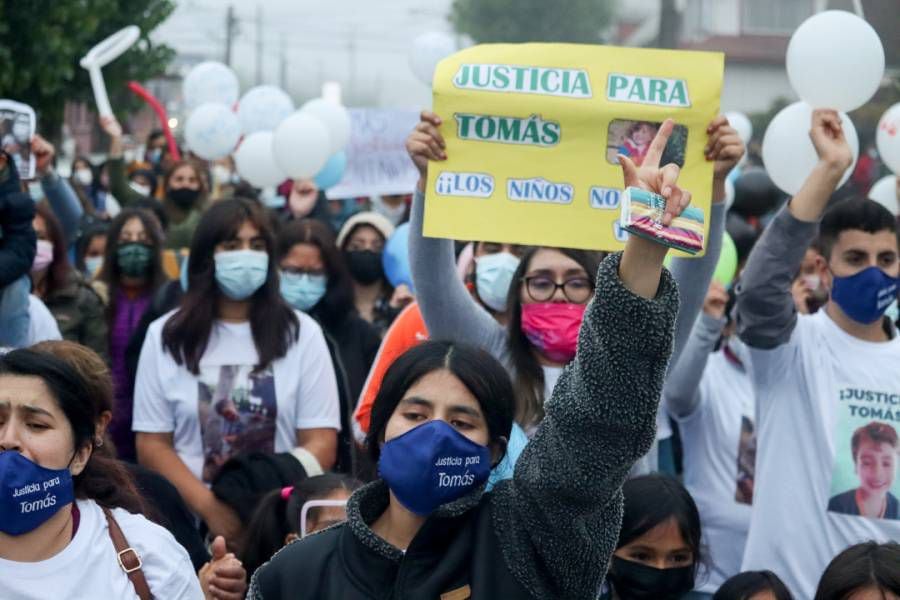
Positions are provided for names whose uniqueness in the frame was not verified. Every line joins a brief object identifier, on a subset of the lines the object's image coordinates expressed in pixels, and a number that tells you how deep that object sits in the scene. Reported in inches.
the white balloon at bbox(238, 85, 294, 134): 495.2
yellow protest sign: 176.2
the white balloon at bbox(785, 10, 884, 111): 205.6
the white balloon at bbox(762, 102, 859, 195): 213.0
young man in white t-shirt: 188.7
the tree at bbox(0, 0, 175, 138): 815.1
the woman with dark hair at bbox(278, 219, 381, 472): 262.8
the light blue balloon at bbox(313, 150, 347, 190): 482.3
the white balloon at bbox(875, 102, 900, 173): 270.4
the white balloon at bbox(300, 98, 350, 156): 431.2
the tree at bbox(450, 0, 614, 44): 1712.6
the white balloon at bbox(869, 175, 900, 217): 319.0
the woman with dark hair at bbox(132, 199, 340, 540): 218.8
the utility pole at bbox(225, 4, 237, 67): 2365.9
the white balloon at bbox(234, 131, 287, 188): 442.9
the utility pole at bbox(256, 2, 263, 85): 2546.8
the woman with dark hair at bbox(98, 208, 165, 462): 294.7
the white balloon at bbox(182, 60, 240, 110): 556.1
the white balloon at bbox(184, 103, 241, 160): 485.1
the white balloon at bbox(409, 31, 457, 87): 431.2
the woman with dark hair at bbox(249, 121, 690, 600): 103.3
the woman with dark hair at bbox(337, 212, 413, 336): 315.9
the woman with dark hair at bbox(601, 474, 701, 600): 173.2
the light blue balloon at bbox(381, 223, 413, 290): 302.4
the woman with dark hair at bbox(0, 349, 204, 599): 134.9
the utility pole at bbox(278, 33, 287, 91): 2622.0
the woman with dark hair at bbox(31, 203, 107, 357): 278.2
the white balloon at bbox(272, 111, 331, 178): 394.0
